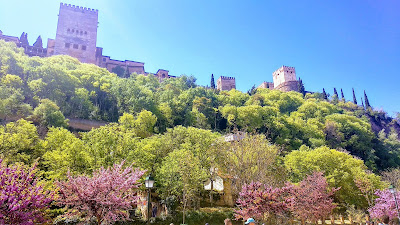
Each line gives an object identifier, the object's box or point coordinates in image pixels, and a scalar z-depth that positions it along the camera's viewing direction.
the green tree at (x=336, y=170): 32.94
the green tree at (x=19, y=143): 23.81
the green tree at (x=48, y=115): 38.06
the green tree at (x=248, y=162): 23.34
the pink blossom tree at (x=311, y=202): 21.48
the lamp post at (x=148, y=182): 12.61
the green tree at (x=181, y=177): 23.39
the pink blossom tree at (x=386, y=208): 21.69
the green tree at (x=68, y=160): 21.89
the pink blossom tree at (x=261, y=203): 16.27
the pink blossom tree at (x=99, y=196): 11.99
